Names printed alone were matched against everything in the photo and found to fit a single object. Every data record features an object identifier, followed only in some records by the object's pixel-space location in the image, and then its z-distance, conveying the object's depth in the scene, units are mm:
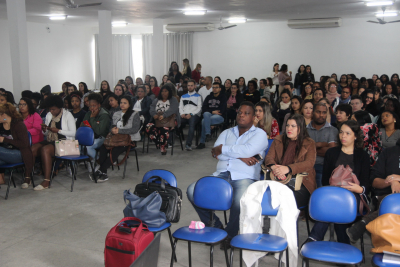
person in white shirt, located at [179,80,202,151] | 7137
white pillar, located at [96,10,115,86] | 9211
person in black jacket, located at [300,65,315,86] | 12008
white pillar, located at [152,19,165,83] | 10883
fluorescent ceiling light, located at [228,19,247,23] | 11852
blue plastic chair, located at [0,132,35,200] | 4320
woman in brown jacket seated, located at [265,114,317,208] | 3031
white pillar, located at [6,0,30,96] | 7129
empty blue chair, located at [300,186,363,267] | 2336
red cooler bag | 2367
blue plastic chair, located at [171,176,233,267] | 2536
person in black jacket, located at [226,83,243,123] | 8016
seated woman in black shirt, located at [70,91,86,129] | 5680
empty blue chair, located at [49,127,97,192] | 4984
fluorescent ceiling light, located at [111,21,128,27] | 12123
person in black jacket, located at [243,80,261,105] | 8359
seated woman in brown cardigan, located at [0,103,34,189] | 4477
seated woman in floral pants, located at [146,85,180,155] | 6598
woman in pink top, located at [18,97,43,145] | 5008
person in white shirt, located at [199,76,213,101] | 8500
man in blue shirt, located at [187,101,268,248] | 3039
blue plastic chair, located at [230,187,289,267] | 2273
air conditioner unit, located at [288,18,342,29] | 11352
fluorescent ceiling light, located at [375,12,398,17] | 10367
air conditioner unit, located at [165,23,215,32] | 12852
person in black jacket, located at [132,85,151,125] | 7410
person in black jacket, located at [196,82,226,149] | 7082
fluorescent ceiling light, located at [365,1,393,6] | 8456
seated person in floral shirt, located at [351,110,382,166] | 3785
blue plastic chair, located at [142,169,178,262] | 3008
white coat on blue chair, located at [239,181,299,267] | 2549
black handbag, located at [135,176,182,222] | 2711
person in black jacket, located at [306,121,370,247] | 2873
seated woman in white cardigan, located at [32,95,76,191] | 5055
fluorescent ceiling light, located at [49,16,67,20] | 10875
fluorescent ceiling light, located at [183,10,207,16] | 9773
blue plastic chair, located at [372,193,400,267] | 2426
